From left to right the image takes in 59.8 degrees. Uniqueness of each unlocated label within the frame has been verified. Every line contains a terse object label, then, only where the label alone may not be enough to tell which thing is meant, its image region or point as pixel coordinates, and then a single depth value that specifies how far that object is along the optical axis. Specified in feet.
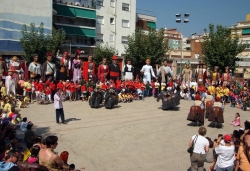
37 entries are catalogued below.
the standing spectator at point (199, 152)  17.55
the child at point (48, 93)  39.32
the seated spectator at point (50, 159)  14.42
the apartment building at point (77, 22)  100.15
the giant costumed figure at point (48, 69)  40.91
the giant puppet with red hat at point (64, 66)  42.91
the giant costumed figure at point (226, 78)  45.38
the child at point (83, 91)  41.72
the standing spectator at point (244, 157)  15.41
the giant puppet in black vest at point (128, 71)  45.30
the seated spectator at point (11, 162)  12.56
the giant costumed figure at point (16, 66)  40.89
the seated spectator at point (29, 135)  19.02
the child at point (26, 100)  37.39
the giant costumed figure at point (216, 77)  45.61
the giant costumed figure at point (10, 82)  38.36
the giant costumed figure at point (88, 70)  44.20
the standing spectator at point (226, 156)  16.86
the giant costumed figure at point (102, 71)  43.06
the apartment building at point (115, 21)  115.25
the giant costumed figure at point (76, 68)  44.22
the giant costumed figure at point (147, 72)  45.84
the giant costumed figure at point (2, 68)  40.60
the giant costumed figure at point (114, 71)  43.70
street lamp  78.35
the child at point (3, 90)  37.06
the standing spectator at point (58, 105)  28.75
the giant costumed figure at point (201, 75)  45.79
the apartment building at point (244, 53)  71.39
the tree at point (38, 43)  70.41
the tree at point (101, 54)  92.95
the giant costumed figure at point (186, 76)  46.57
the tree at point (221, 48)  66.10
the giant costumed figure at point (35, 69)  40.91
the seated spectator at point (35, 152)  15.14
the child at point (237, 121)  31.28
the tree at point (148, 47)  78.42
